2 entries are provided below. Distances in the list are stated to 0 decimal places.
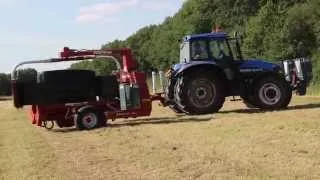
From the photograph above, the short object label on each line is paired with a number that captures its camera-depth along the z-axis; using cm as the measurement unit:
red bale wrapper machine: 1497
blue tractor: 1574
